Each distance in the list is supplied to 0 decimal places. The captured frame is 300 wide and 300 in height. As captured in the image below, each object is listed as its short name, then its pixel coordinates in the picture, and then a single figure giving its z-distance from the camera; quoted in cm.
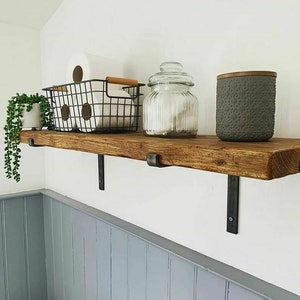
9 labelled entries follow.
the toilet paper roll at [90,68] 95
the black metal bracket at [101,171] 123
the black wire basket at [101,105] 91
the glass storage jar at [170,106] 73
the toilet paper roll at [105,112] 91
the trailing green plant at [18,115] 120
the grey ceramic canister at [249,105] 59
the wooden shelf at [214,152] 48
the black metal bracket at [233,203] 79
